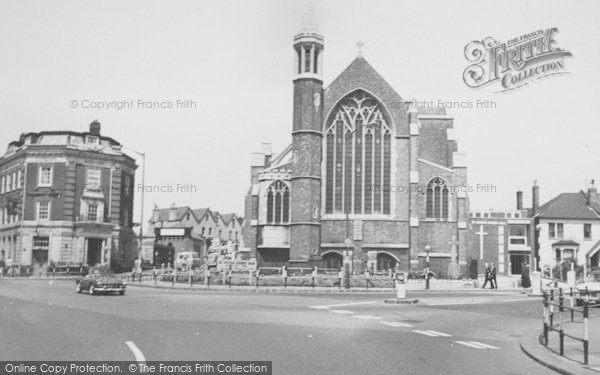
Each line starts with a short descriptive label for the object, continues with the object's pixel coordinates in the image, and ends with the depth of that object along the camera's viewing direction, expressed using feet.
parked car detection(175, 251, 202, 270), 216.13
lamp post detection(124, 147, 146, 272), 152.99
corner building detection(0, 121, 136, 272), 196.34
